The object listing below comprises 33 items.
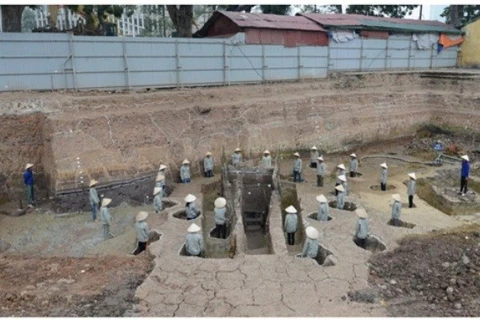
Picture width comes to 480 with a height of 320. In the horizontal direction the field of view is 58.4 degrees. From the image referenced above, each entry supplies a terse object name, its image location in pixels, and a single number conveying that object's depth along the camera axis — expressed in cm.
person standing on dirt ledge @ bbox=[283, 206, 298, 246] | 1074
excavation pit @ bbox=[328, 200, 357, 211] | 1245
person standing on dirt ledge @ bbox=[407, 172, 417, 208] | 1307
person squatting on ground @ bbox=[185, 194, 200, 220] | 1128
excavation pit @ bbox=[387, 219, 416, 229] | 1119
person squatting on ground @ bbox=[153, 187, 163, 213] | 1203
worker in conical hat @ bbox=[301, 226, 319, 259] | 895
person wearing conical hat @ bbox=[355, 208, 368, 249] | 996
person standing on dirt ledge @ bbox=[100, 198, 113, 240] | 1089
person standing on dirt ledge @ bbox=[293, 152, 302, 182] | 1522
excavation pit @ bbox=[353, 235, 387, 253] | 990
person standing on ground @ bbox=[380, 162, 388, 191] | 1468
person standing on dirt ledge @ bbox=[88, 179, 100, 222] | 1223
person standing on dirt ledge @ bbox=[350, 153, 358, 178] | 1614
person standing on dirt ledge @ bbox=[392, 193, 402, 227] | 1118
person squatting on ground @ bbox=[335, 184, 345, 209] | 1213
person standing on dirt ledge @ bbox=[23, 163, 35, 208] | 1283
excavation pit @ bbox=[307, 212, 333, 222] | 1160
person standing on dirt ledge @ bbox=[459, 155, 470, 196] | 1386
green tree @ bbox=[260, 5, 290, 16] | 2945
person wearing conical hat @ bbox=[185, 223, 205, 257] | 921
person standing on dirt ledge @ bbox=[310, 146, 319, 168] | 1744
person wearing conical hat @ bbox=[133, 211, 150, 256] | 981
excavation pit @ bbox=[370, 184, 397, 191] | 1510
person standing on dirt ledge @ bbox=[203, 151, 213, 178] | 1566
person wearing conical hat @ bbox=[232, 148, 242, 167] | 1592
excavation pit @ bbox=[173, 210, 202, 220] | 1167
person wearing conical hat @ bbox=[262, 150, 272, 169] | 1561
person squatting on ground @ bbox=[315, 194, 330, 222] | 1119
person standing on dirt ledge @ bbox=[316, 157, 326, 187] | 1482
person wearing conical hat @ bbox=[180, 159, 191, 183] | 1491
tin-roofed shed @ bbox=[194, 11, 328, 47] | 1941
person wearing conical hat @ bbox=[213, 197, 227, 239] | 1104
